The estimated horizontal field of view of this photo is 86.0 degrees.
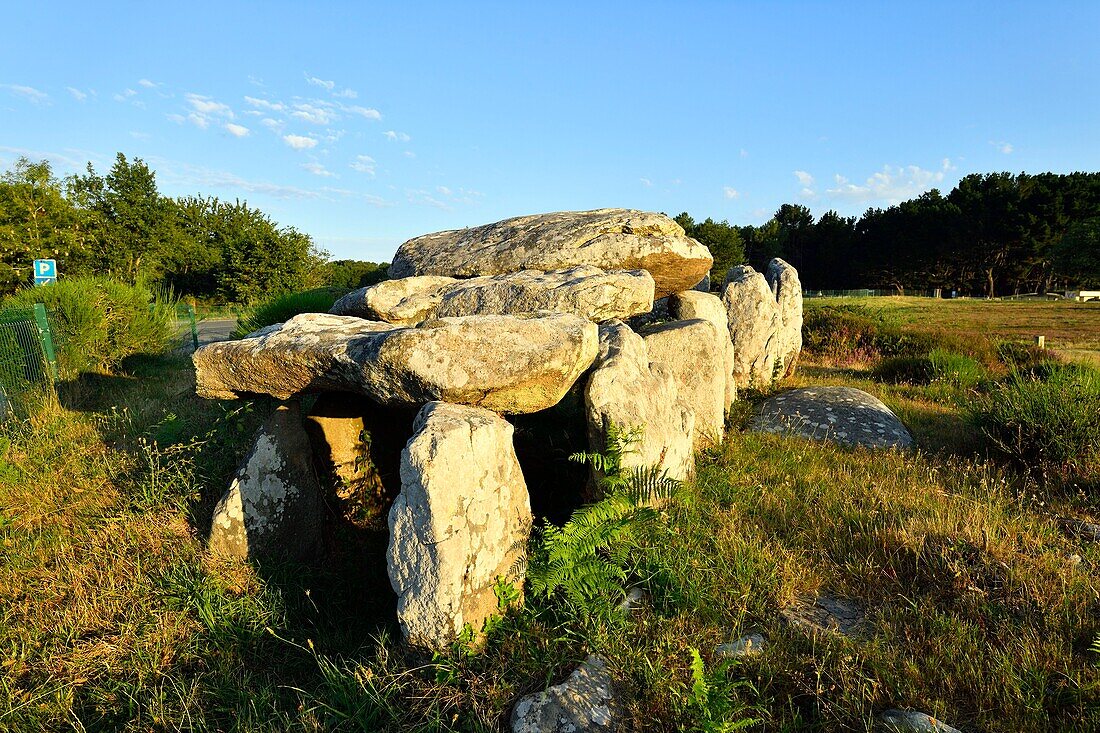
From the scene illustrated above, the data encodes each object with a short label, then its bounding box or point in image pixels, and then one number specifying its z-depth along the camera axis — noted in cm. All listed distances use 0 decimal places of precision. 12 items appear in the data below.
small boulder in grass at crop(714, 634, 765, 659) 317
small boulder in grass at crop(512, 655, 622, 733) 280
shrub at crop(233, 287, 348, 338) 942
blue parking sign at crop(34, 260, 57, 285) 1311
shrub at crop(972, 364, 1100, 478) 550
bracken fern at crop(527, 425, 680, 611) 351
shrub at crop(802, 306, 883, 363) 1283
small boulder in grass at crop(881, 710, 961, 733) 262
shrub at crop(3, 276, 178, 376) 1039
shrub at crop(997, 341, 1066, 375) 1070
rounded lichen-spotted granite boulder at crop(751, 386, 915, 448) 692
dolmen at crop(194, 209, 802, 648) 346
